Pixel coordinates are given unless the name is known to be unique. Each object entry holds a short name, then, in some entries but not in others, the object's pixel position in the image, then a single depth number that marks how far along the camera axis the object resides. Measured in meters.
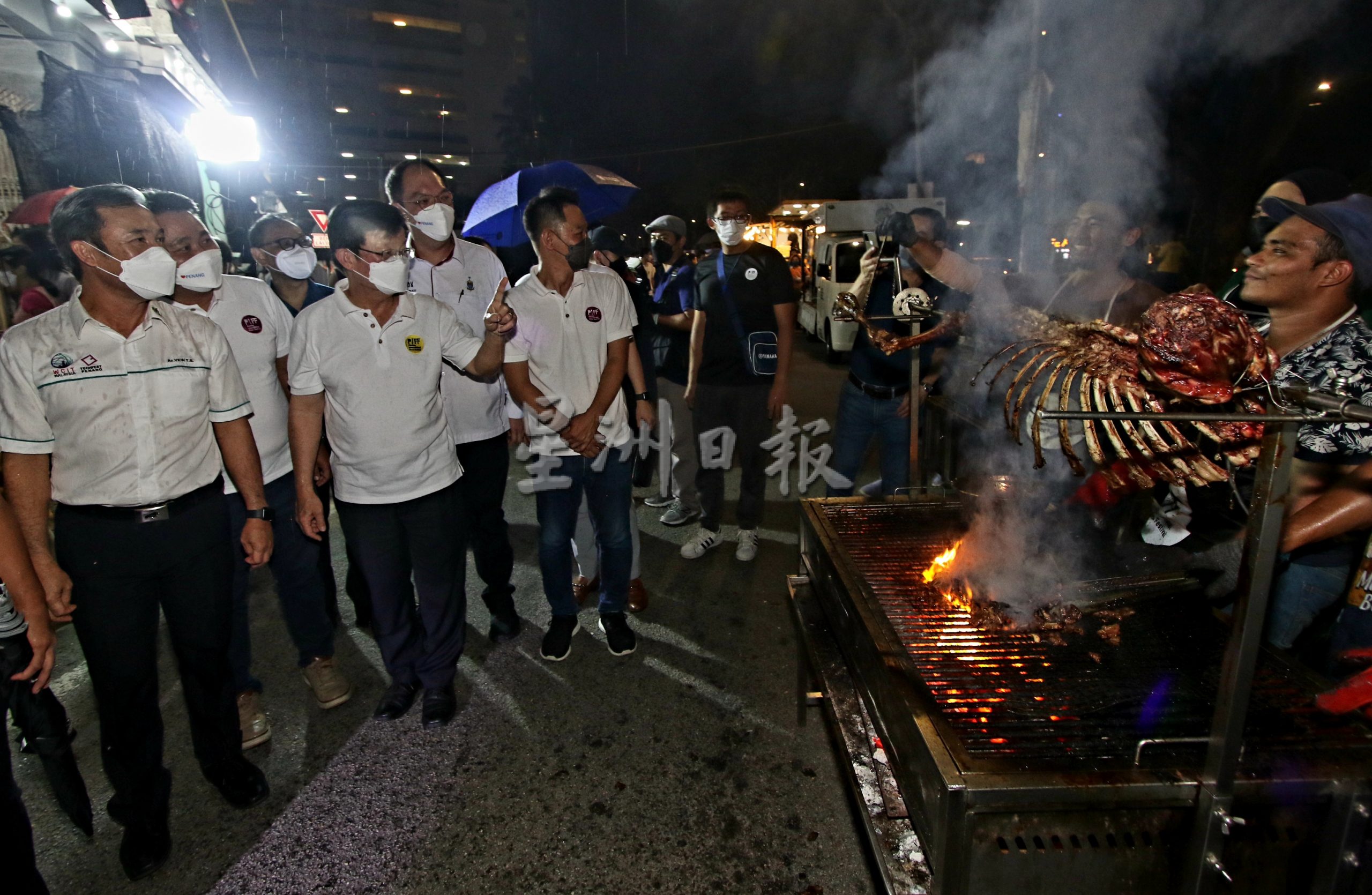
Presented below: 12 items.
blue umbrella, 4.81
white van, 11.78
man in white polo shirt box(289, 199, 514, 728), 2.70
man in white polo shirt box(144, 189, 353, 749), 2.73
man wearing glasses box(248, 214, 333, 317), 3.51
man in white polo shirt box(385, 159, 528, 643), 3.29
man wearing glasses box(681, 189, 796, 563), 4.38
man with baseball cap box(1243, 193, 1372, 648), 1.85
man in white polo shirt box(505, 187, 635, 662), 3.23
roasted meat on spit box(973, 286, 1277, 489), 1.77
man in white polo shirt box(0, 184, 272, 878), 2.06
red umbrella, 5.45
